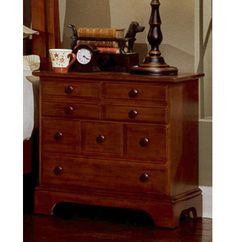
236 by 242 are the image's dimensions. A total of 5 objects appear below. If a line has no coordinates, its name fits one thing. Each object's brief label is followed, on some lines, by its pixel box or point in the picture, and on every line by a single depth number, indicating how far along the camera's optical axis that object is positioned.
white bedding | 4.87
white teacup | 4.80
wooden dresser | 4.41
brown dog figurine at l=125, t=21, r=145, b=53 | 4.73
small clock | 4.76
